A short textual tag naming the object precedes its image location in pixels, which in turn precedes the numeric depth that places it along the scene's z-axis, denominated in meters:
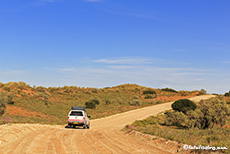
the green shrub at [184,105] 34.05
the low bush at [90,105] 48.09
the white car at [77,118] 22.97
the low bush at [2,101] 32.18
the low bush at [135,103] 54.56
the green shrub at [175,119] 27.81
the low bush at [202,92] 76.19
